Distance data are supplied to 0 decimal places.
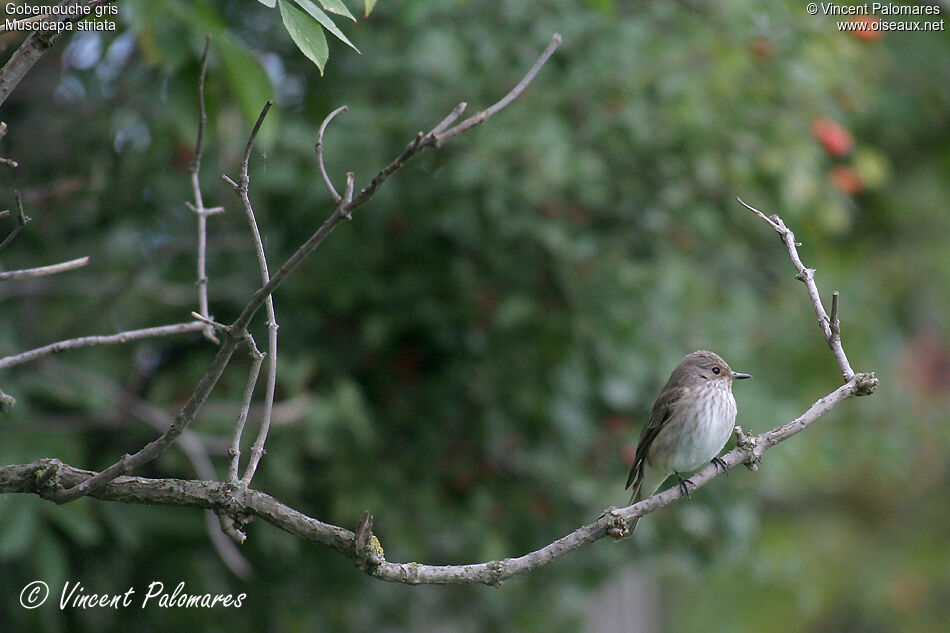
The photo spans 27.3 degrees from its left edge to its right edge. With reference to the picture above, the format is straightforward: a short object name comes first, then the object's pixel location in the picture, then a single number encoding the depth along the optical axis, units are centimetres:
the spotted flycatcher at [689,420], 784
